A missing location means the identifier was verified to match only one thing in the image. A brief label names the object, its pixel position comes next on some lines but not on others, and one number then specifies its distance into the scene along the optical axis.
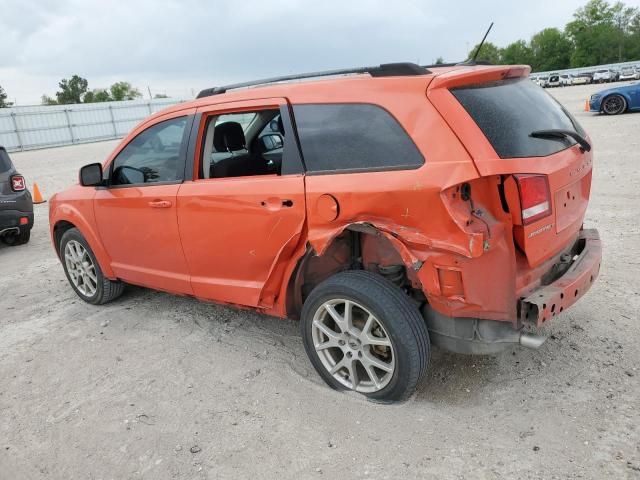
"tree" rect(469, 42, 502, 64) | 76.56
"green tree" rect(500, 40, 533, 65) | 97.01
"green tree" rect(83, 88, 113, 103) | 79.81
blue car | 16.88
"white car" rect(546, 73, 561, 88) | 49.91
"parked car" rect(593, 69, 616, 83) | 46.69
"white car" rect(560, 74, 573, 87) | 49.31
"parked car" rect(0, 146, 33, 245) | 7.18
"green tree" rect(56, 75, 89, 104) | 86.33
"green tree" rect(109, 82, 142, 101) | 88.53
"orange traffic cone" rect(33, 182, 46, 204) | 11.25
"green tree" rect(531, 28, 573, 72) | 93.62
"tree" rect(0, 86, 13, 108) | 77.81
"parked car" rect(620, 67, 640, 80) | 45.75
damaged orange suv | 2.55
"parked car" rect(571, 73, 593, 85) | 49.43
